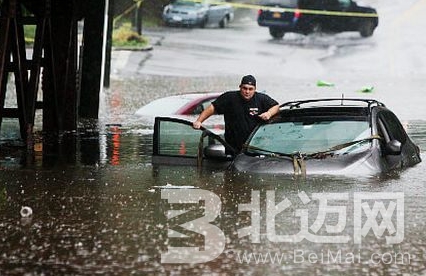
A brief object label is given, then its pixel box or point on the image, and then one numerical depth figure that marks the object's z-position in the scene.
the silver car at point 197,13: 58.69
